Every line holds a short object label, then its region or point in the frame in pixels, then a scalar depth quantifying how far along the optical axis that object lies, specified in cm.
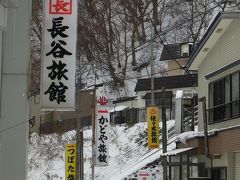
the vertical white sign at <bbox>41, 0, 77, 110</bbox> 1059
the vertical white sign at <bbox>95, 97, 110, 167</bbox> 2652
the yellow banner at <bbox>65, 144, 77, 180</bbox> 2894
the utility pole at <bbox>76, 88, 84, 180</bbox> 2647
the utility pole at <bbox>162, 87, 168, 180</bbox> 2309
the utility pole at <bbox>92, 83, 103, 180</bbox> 2685
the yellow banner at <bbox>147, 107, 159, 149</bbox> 2744
